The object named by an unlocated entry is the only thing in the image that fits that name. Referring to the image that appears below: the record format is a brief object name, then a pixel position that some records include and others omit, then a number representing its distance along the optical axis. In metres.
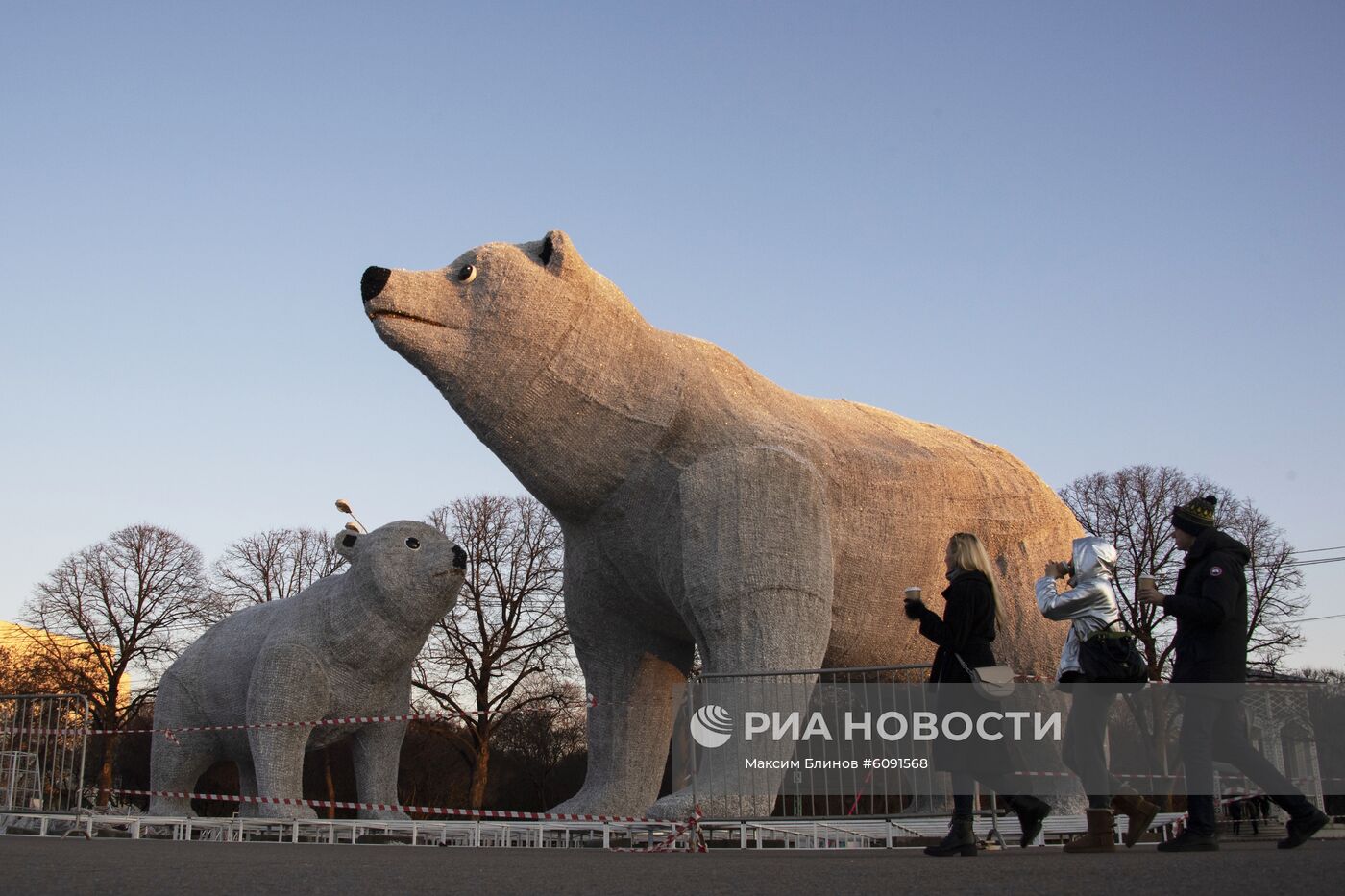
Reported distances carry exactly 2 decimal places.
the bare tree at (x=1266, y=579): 22.56
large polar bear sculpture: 7.72
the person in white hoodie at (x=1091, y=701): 5.28
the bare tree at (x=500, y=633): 24.86
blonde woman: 5.18
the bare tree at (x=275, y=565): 27.64
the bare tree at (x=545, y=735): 26.59
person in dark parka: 4.87
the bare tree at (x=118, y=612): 26.92
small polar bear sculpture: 11.01
